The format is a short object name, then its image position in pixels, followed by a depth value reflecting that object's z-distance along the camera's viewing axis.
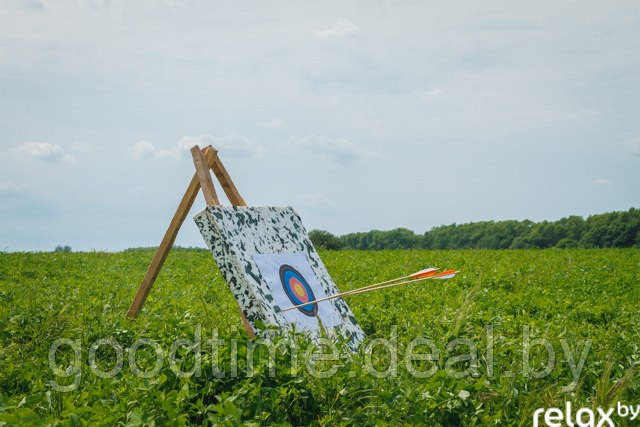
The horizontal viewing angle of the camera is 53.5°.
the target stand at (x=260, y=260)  6.05
